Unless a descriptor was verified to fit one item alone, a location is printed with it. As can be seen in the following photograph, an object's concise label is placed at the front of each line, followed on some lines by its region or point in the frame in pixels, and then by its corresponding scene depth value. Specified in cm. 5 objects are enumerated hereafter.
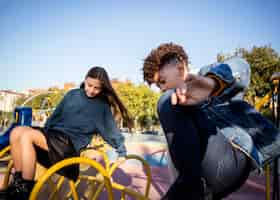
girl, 124
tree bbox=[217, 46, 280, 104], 1280
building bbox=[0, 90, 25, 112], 4666
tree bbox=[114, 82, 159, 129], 1906
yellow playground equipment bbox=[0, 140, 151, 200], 108
